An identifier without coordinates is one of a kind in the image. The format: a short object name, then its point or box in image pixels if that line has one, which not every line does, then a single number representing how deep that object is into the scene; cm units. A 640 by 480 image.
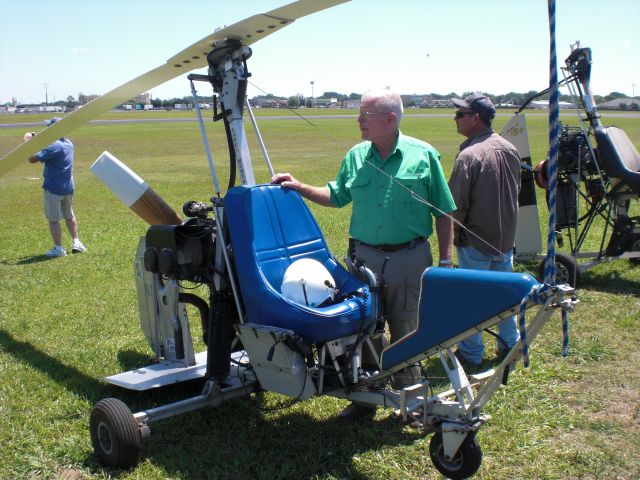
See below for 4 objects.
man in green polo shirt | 401
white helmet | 378
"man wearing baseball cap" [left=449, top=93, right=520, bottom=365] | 510
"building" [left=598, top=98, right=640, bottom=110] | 8131
